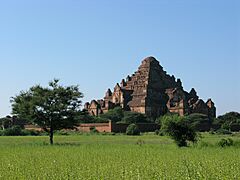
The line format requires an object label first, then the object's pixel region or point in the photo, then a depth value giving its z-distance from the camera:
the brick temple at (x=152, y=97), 115.25
